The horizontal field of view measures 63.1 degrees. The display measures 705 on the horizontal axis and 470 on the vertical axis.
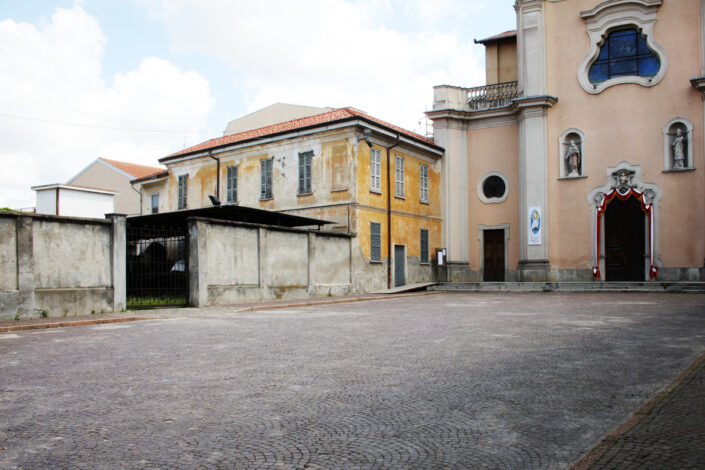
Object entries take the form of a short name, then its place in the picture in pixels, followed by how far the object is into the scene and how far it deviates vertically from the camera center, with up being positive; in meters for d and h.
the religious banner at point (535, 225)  25.94 +1.22
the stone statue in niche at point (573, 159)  25.70 +4.14
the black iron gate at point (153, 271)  15.11 -0.42
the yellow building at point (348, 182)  22.88 +3.22
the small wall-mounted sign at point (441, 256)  27.22 -0.15
